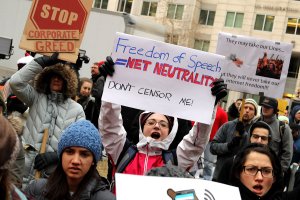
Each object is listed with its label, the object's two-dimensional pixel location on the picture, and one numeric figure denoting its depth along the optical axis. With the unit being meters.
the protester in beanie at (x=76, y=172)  3.05
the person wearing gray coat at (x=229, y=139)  6.34
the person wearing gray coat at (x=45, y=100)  4.74
